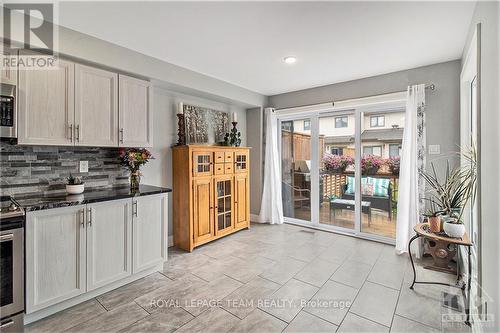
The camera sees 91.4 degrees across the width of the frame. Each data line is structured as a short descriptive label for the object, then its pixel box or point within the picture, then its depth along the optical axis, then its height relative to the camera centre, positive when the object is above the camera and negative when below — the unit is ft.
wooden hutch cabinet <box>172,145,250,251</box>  11.19 -1.35
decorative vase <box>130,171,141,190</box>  9.59 -0.51
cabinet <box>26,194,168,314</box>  6.30 -2.43
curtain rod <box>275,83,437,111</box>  10.31 +3.38
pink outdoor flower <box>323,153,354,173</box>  13.60 +0.23
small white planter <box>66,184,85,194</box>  7.90 -0.74
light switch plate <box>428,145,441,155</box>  10.31 +0.71
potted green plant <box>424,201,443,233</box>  7.80 -1.77
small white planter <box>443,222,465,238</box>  7.26 -1.90
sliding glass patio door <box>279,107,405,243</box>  12.44 -0.16
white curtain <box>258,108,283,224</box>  15.51 -0.32
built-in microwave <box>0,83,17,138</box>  6.33 +1.45
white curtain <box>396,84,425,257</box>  10.47 -0.13
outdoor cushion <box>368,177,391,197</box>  12.55 -1.03
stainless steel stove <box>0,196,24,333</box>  5.65 -2.44
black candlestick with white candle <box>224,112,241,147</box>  13.91 +1.64
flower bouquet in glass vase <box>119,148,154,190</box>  9.38 +0.23
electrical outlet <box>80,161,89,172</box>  8.85 +0.00
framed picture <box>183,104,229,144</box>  12.47 +2.29
